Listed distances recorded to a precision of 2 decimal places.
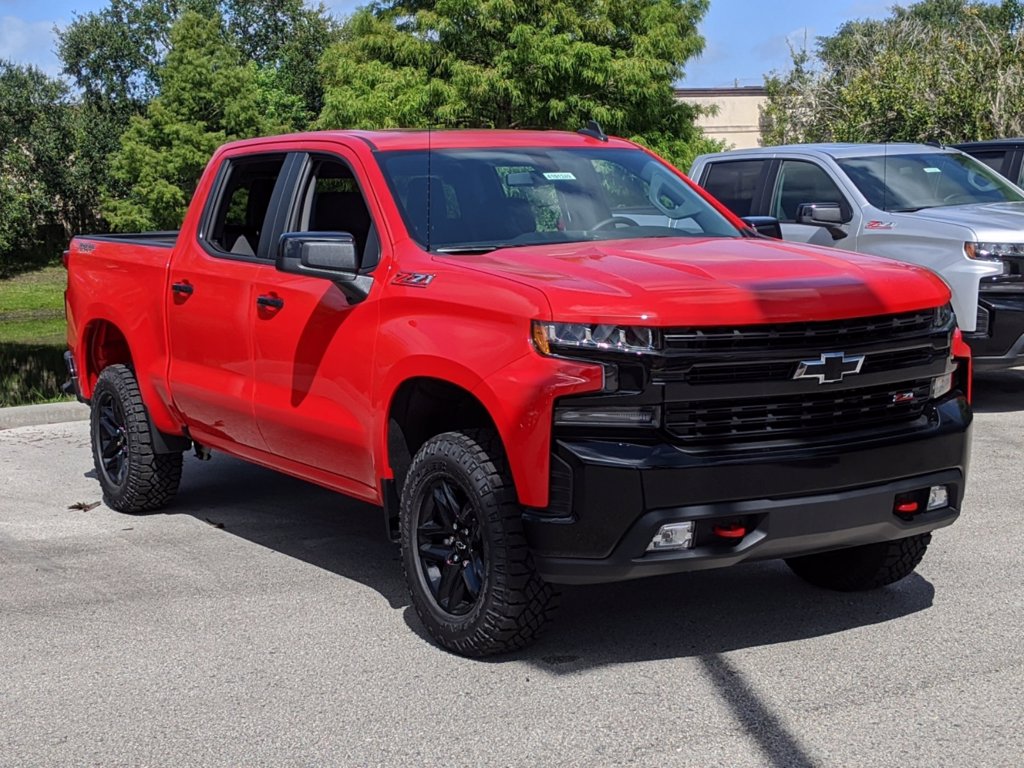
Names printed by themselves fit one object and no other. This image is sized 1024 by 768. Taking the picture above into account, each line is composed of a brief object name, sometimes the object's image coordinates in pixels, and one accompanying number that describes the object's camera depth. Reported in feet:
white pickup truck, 33.60
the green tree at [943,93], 104.32
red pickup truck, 15.57
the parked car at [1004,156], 46.11
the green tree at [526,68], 123.75
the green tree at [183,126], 188.14
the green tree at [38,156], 192.75
